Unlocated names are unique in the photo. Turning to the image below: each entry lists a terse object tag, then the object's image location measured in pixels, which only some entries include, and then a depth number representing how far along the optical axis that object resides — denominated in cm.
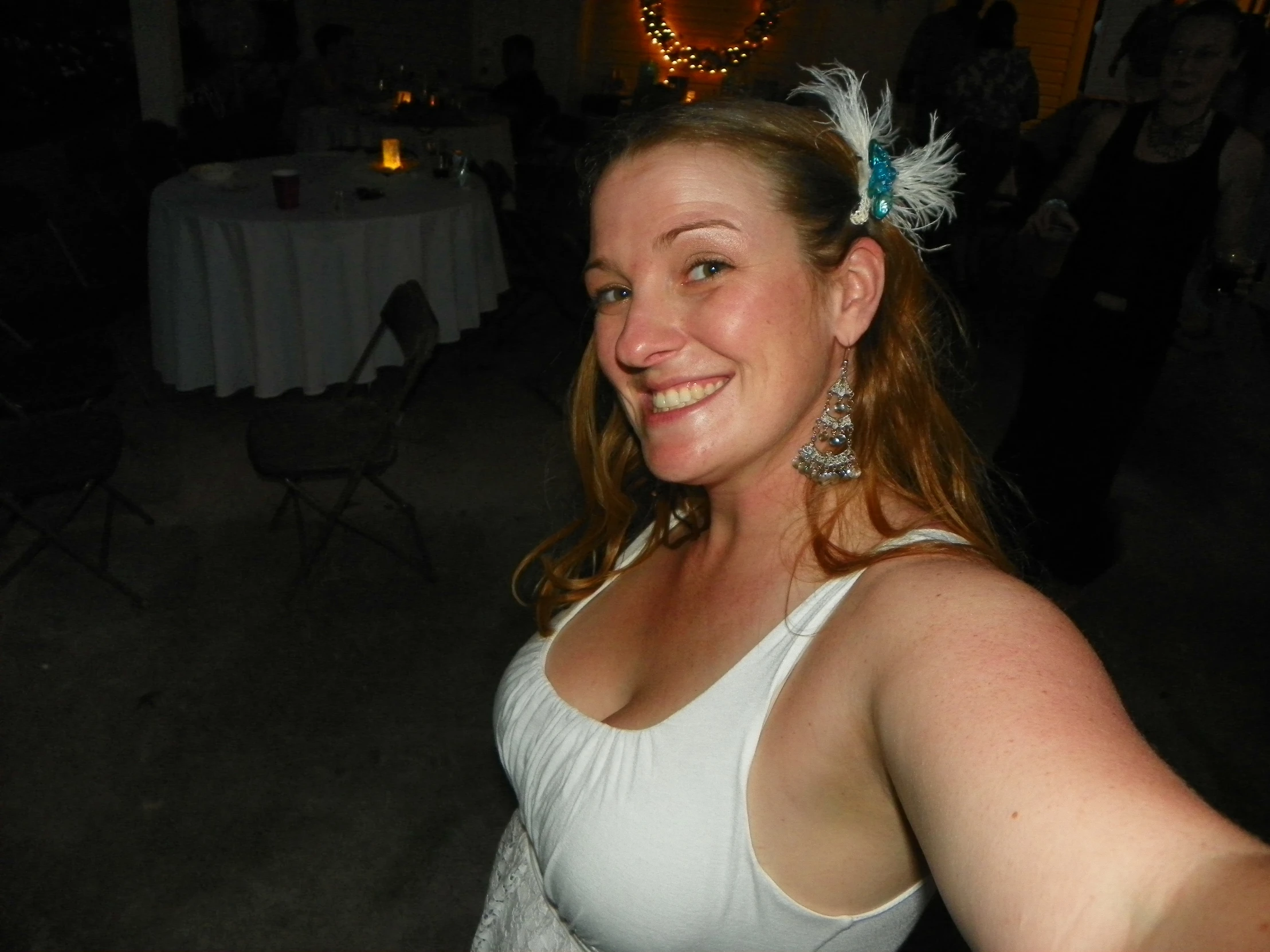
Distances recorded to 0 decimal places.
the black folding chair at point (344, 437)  316
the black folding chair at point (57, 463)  296
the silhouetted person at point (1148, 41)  299
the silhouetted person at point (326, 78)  744
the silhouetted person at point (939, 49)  736
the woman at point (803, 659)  64
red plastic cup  440
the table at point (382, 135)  672
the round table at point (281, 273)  434
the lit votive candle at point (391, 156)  518
